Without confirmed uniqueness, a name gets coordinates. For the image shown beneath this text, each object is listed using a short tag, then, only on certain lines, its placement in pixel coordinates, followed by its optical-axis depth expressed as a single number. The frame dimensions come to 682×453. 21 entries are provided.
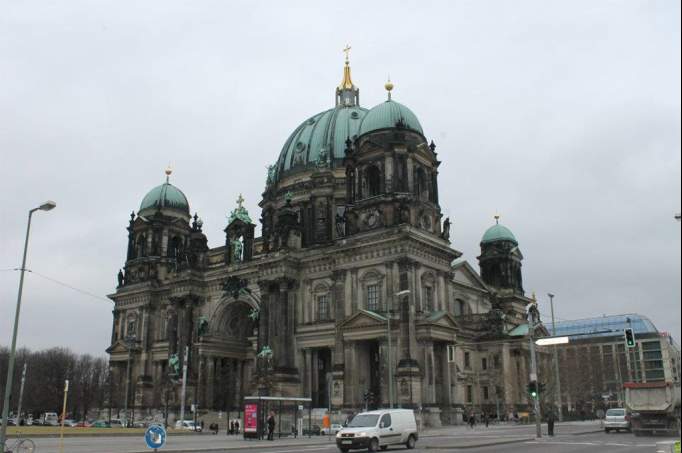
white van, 27.92
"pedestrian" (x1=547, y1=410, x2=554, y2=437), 38.19
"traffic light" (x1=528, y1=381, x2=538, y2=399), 37.91
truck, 32.38
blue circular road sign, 20.47
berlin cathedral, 55.75
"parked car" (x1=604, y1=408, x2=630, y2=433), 43.91
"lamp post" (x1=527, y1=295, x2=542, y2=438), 35.88
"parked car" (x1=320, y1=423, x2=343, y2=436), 49.97
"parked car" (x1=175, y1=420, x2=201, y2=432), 59.94
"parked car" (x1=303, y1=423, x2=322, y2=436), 49.85
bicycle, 22.75
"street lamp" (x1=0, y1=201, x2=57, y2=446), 22.38
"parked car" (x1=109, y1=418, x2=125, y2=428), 69.06
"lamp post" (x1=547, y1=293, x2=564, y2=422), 60.13
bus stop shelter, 41.41
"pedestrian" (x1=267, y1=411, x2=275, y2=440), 40.00
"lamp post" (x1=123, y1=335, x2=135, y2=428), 76.12
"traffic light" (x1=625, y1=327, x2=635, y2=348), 35.31
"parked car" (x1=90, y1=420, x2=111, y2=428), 65.61
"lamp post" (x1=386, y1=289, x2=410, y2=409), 42.27
